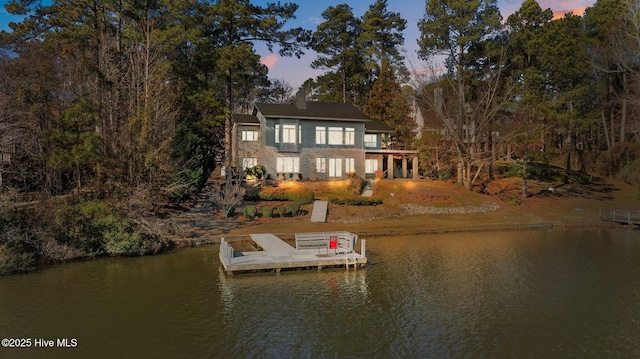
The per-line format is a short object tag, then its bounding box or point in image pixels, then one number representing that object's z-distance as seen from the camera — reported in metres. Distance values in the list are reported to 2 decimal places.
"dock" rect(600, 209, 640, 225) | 33.44
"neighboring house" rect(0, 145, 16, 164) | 23.86
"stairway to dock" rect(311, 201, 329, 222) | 32.59
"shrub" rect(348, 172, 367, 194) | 39.64
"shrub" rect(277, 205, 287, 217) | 33.31
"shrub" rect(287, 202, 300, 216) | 33.50
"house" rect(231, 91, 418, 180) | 43.31
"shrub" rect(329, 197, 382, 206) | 36.03
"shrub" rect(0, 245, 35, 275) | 18.67
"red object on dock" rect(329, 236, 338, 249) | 21.05
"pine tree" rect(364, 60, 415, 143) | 51.88
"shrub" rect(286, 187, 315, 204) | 36.18
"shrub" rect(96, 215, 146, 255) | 22.62
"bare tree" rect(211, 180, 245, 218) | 31.91
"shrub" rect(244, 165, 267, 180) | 41.99
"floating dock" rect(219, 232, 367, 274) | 19.72
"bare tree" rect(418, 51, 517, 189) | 43.00
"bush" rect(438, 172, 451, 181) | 46.42
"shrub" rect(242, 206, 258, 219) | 32.25
